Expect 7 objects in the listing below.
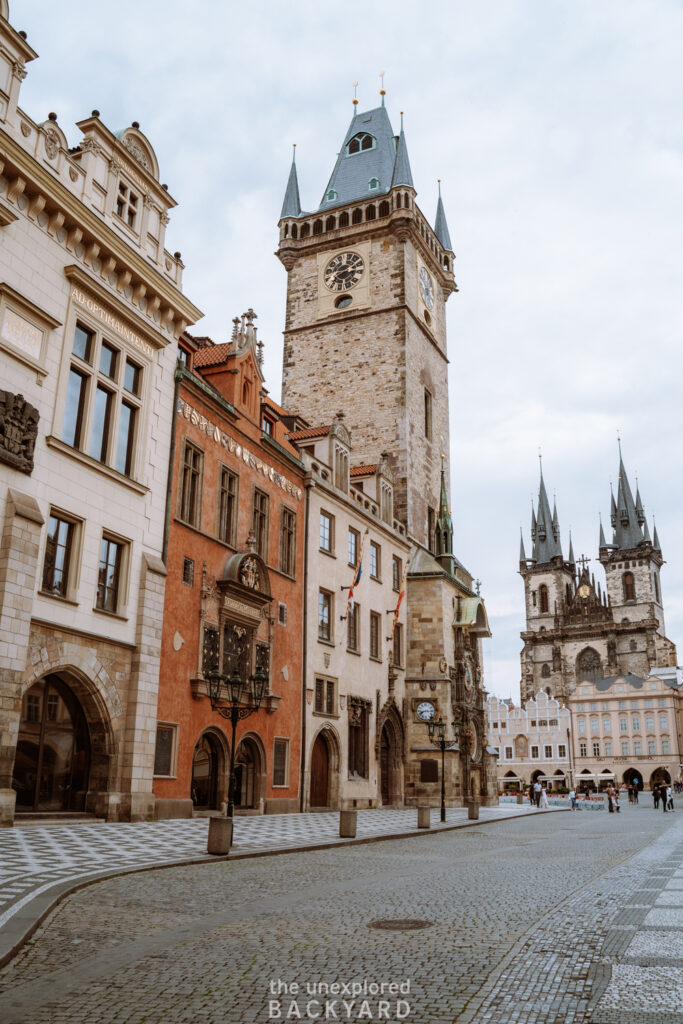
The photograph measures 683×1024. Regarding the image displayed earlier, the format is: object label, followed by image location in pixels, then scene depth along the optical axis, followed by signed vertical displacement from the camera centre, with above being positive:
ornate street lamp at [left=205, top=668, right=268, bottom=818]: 17.73 +1.65
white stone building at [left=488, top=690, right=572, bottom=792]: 116.44 +4.28
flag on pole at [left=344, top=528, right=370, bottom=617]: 33.59 +7.14
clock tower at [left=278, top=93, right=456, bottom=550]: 46.25 +24.10
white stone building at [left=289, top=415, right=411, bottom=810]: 32.84 +5.36
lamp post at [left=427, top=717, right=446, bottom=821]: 31.43 +1.48
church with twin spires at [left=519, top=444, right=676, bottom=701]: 133.12 +24.83
